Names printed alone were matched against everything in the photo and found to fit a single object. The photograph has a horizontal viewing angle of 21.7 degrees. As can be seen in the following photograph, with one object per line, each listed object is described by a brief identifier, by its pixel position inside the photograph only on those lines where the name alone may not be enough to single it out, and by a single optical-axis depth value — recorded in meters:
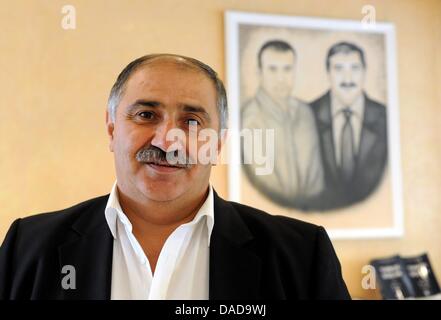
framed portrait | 1.85
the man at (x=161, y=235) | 1.55
